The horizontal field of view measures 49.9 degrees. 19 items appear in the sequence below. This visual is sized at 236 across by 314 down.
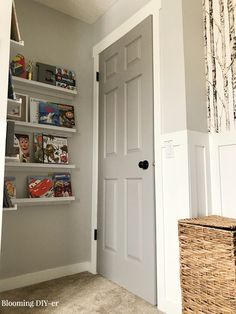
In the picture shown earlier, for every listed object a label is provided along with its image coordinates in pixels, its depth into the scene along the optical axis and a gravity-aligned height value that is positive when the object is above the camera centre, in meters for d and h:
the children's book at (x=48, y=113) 2.27 +0.62
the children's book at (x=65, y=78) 2.40 +0.99
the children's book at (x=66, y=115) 2.39 +0.63
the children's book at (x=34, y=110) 2.22 +0.64
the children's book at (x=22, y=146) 2.11 +0.30
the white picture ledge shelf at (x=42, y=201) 2.05 -0.16
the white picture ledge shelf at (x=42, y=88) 2.16 +0.85
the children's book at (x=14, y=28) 1.63 +1.00
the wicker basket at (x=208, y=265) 1.20 -0.42
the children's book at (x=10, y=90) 1.57 +0.57
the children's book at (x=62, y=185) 2.28 -0.03
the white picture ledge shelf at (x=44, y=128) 2.13 +0.48
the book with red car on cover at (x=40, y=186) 2.14 -0.03
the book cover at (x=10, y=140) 1.56 +0.26
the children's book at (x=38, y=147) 2.20 +0.30
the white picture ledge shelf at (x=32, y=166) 2.05 +0.14
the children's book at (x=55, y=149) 2.25 +0.30
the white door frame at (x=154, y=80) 1.84 +0.85
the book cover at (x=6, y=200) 1.58 -0.11
